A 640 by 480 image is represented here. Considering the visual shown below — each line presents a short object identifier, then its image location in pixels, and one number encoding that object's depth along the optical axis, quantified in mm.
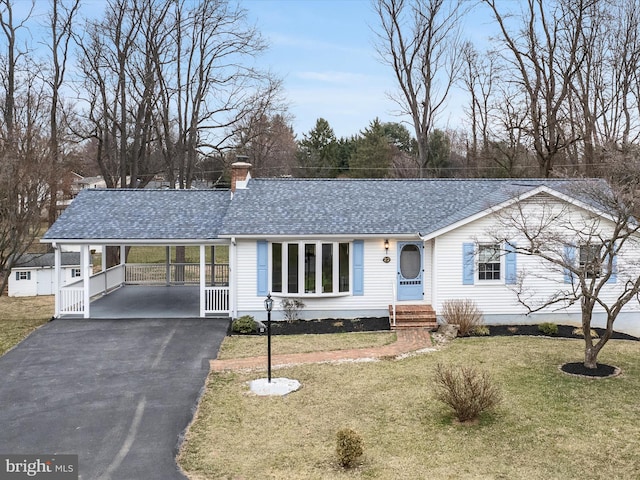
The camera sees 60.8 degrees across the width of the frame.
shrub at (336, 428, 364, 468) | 7566
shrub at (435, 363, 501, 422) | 9109
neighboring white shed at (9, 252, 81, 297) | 28031
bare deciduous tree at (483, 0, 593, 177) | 28734
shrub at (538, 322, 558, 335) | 15943
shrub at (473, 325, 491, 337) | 15734
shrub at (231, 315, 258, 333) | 15750
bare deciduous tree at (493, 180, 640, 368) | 16036
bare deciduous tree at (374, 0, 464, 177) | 32531
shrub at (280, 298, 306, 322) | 17047
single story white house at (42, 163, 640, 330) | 16656
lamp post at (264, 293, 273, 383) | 10945
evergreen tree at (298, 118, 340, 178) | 49344
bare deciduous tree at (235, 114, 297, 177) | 31428
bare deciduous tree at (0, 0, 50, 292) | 18047
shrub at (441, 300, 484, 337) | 15773
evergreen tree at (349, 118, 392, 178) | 44906
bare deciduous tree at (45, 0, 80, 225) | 29375
